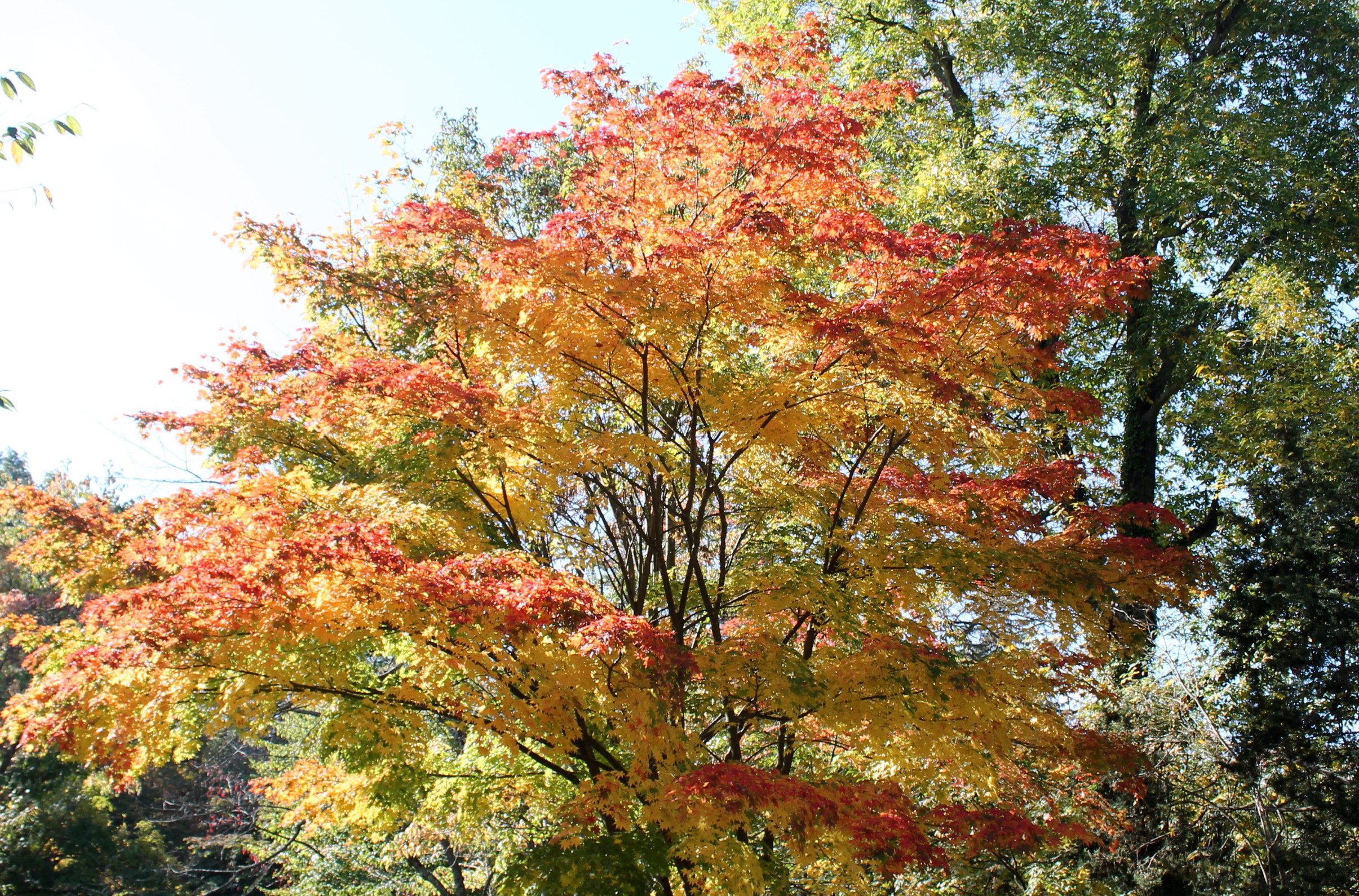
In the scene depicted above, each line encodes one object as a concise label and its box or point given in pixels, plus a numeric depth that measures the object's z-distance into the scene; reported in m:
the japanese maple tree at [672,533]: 4.86
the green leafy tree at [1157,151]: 8.88
